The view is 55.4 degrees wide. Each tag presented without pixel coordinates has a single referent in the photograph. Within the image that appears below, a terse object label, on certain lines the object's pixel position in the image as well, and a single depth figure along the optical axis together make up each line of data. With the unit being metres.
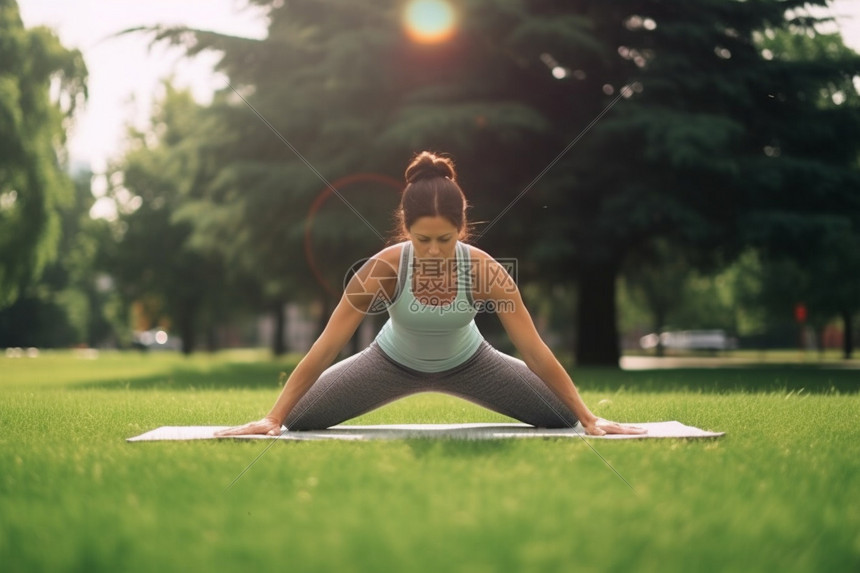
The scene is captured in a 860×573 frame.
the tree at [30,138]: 20.02
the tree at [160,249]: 34.12
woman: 4.86
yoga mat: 4.96
